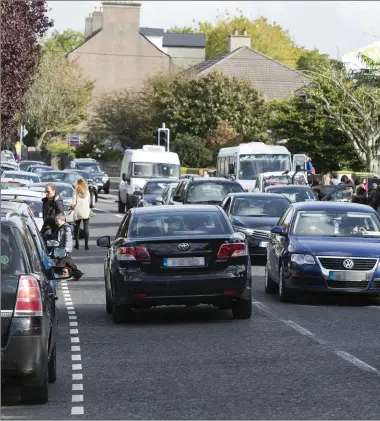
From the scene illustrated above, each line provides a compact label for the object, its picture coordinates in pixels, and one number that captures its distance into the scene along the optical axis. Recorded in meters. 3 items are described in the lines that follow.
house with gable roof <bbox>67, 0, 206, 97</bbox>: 113.88
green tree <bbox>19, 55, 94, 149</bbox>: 102.76
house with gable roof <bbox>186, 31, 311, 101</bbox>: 108.50
